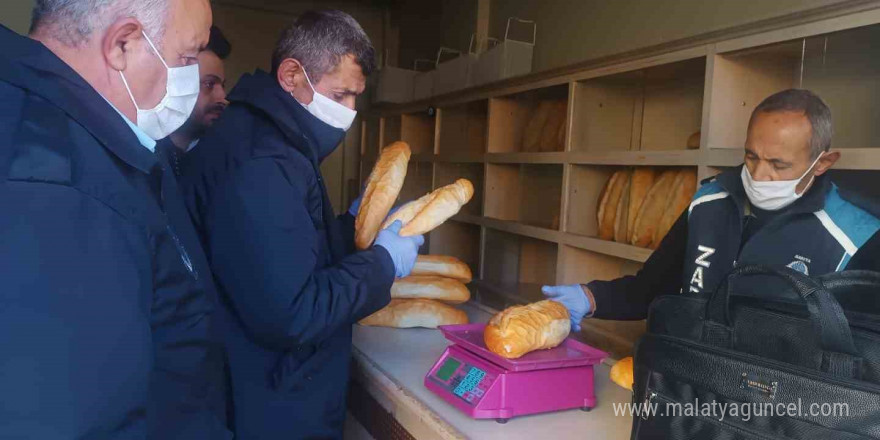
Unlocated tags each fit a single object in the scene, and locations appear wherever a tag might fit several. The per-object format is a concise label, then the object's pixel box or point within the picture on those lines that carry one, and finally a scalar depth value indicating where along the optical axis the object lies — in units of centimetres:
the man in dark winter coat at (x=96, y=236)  65
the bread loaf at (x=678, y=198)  206
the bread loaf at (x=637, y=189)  224
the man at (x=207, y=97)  220
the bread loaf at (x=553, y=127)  275
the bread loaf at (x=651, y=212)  215
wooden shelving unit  170
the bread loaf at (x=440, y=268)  230
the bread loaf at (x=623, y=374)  145
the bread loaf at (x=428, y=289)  221
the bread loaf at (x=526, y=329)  138
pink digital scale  134
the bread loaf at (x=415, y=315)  213
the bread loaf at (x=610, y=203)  235
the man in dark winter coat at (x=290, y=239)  127
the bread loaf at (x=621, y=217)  229
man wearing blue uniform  143
